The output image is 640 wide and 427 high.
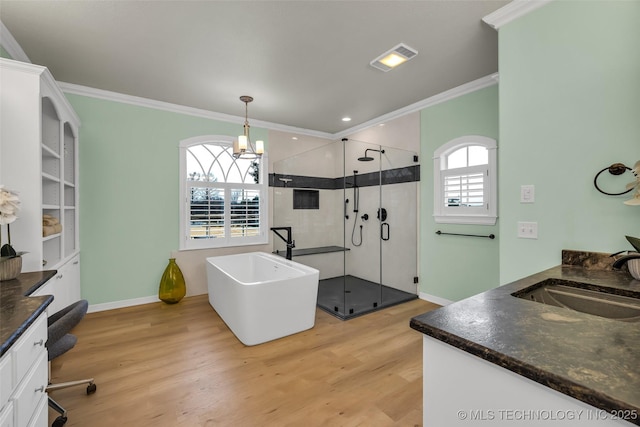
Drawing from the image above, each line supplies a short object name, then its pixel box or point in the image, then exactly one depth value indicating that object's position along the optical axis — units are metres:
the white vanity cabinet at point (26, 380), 1.04
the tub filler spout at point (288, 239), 4.37
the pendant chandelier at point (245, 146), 3.10
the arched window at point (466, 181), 3.22
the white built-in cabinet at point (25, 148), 1.98
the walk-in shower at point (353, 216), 4.13
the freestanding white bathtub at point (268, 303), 2.70
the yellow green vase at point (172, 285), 3.77
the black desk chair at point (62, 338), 1.61
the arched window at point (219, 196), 4.13
